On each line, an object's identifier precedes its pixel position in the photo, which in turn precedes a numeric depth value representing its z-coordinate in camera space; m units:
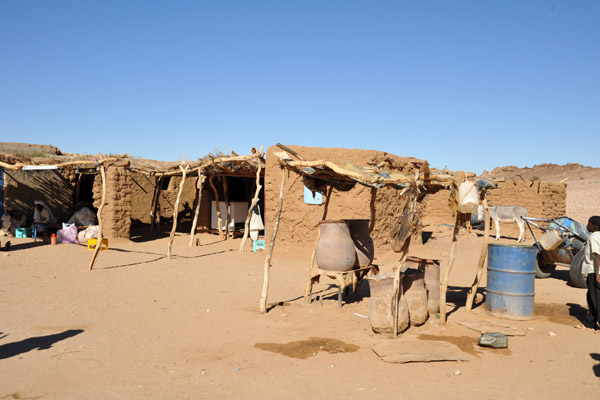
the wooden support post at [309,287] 6.87
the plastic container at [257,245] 12.30
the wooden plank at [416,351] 4.50
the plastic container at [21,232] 13.45
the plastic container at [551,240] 8.30
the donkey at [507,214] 15.97
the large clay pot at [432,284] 5.93
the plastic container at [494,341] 4.84
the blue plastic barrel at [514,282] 6.03
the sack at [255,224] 13.09
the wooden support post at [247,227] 11.96
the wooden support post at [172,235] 10.91
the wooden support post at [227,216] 14.36
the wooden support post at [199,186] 12.84
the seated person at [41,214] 13.76
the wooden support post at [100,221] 9.29
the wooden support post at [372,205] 6.90
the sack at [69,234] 12.61
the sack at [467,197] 5.62
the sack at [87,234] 12.70
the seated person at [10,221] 13.61
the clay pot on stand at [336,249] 6.46
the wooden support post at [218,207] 14.20
